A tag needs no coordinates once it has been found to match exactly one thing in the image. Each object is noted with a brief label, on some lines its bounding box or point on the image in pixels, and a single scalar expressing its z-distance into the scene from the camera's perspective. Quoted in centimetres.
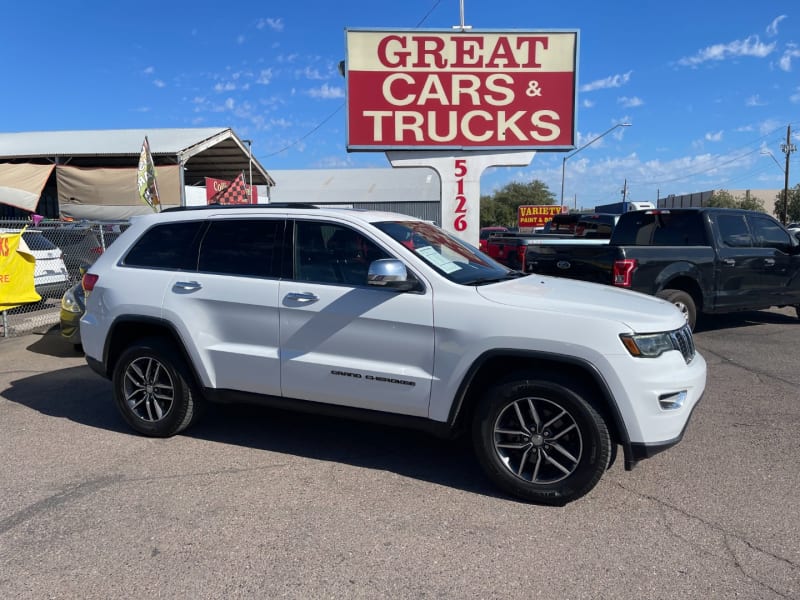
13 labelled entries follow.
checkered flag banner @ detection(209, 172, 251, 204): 2012
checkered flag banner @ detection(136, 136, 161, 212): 1270
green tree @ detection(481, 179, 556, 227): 7344
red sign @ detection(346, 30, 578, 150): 1073
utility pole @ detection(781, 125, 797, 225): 4853
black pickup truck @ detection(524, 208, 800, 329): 777
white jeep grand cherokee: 353
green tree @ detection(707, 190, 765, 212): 7538
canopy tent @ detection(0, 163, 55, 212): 1944
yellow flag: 891
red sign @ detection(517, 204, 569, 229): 3562
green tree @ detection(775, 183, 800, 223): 7044
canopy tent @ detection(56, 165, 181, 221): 2080
